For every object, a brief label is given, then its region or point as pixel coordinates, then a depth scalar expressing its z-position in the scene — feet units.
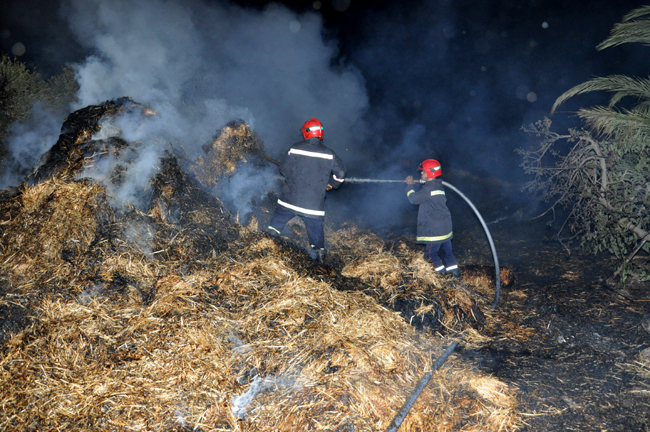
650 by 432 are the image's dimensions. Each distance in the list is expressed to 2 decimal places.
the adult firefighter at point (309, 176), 17.26
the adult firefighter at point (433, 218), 18.31
